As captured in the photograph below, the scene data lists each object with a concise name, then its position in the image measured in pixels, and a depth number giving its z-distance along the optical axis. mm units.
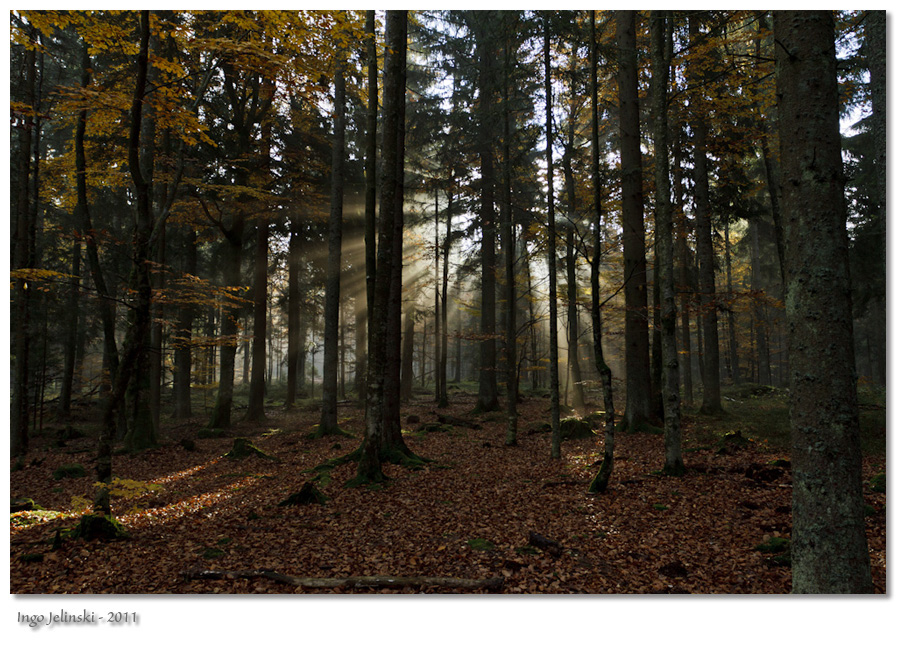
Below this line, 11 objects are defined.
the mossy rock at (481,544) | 5035
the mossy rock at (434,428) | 14136
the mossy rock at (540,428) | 13328
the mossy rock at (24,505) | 6715
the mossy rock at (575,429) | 11945
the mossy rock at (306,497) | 6797
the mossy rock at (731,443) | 8953
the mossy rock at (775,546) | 4699
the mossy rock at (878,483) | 6203
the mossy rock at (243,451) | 10930
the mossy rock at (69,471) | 9328
